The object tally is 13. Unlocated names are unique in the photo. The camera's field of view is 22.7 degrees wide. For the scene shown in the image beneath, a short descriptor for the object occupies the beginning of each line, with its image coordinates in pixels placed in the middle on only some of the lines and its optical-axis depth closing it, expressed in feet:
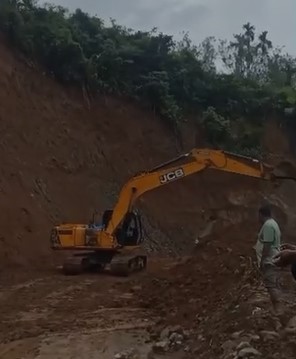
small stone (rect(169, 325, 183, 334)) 31.52
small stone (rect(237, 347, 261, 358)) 23.80
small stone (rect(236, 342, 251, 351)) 24.75
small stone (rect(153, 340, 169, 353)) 29.01
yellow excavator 55.98
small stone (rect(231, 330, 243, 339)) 26.86
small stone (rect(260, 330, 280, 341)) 25.82
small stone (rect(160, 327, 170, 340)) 31.19
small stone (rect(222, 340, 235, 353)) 25.48
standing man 32.37
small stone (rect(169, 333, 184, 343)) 29.94
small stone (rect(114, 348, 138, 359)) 28.35
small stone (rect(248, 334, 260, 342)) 25.90
